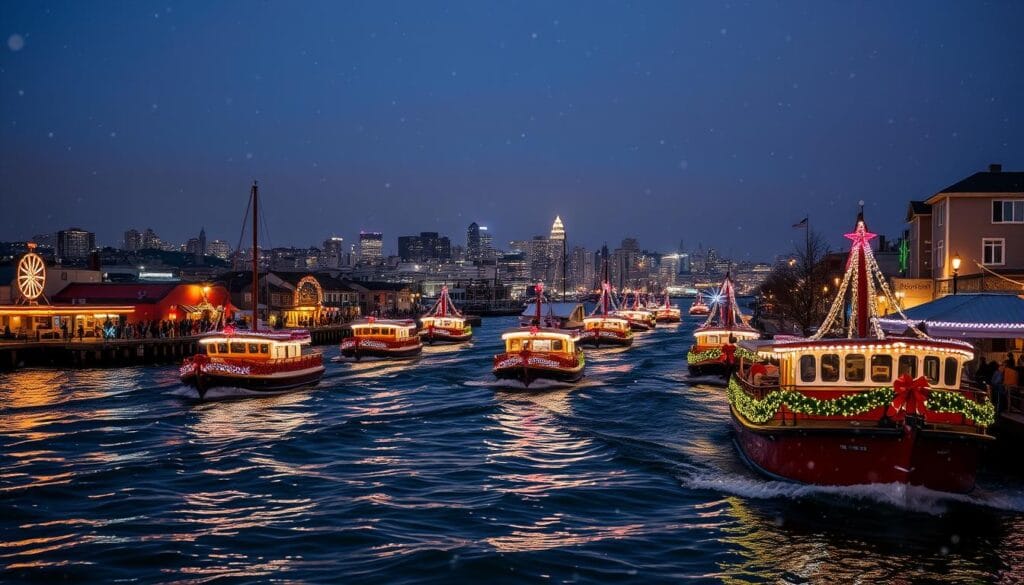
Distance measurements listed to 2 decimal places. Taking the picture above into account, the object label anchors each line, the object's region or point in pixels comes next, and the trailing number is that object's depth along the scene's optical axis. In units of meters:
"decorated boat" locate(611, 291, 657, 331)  122.31
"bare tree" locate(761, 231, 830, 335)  70.44
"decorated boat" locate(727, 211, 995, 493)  20.88
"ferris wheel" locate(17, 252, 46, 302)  66.25
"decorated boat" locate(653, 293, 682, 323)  150.62
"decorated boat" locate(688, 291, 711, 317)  169.32
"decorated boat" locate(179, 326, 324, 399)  43.06
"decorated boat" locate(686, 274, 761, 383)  51.81
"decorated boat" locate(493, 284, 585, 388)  48.34
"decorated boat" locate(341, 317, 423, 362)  68.62
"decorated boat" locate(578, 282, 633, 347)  85.38
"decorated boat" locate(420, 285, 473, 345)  91.44
